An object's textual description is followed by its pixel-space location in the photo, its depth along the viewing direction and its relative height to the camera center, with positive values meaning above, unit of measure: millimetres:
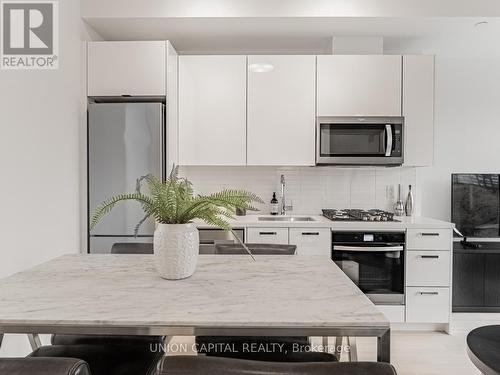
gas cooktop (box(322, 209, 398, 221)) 3213 -293
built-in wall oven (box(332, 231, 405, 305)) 3078 -656
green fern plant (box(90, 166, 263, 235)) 1418 -86
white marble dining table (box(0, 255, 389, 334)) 1009 -378
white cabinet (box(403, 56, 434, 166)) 3301 +656
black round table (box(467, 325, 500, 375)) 1280 -618
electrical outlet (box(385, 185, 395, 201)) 3736 -97
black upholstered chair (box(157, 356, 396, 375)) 699 -354
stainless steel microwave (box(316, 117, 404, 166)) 3311 +384
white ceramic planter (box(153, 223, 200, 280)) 1402 -260
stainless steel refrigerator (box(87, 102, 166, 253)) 2986 +199
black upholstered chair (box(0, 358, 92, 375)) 684 -349
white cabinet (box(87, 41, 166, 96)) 3115 +944
